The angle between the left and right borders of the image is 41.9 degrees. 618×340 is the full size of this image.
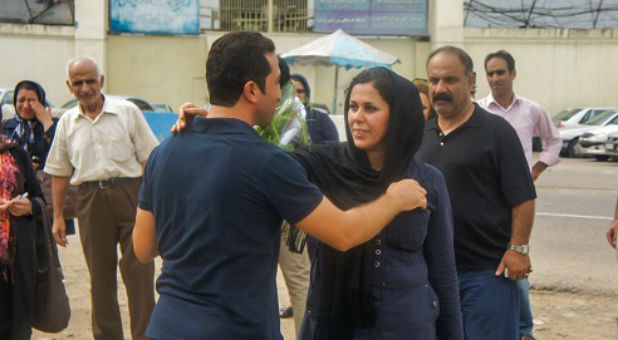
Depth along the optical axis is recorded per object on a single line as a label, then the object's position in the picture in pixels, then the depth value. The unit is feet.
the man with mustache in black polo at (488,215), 13.06
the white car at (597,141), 69.36
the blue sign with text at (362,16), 98.89
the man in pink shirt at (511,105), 19.99
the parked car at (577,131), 73.51
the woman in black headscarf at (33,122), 21.77
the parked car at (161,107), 82.07
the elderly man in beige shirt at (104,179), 17.67
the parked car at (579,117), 78.64
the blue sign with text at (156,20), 98.12
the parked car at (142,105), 75.00
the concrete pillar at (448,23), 100.68
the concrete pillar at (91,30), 97.35
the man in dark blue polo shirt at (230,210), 8.13
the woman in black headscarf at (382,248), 9.53
